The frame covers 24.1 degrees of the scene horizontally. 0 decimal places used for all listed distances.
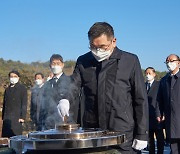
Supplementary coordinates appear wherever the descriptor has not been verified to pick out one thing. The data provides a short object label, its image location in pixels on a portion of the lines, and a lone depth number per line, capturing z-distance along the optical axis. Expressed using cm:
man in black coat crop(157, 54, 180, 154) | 677
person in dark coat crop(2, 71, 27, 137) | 818
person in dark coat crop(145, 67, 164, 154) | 850
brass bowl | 312
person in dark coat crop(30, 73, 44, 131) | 680
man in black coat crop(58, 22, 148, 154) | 366
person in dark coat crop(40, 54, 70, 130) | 420
